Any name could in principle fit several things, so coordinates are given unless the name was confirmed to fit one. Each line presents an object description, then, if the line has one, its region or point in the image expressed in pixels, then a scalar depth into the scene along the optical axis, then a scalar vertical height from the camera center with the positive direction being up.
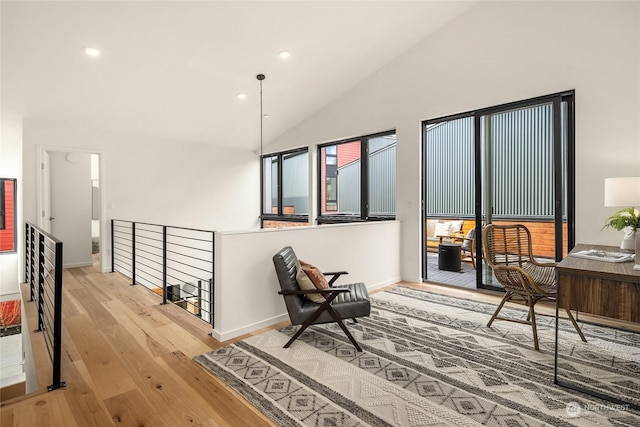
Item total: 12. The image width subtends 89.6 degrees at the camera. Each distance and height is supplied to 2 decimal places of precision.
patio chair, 5.11 -0.51
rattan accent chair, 2.64 -0.51
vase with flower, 2.72 -0.11
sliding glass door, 3.67 +0.50
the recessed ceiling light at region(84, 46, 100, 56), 3.62 +1.86
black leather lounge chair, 2.64 -0.77
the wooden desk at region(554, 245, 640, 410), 1.85 -0.49
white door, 6.04 +0.20
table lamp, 2.73 +0.08
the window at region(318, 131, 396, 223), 5.44 +0.62
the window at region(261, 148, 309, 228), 6.86 +0.55
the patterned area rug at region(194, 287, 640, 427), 1.82 -1.12
